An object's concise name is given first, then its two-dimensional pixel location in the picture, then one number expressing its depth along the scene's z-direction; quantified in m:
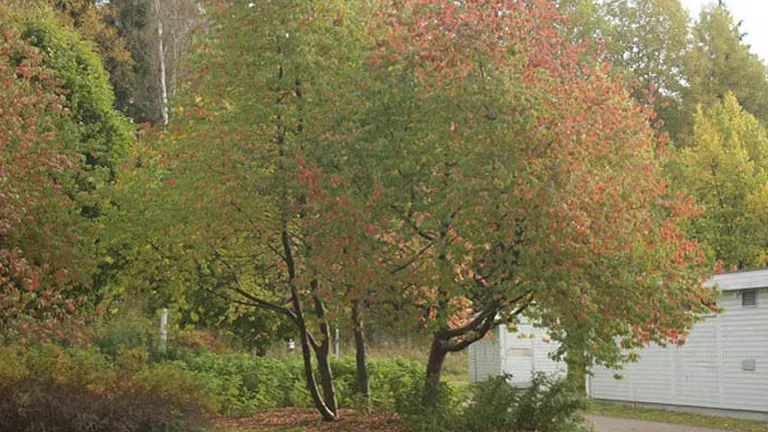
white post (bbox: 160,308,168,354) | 20.63
